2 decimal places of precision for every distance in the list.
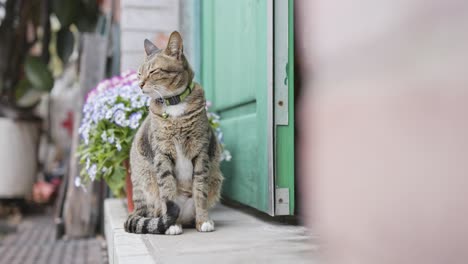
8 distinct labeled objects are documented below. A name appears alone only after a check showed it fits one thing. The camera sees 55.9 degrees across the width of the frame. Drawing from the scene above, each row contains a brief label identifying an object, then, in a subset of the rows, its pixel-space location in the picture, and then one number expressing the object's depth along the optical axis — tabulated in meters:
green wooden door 1.57
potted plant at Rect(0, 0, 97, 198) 3.55
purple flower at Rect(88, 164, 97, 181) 1.83
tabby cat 1.38
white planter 3.55
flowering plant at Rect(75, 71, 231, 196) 1.84
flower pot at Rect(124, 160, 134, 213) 1.85
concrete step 1.13
